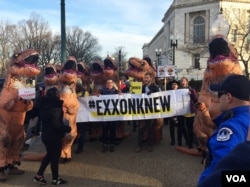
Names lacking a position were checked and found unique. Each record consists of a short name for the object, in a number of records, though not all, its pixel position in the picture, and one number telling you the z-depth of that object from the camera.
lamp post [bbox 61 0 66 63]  6.14
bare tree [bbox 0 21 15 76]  34.68
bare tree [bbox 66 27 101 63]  40.06
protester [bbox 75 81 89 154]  4.99
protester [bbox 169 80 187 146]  5.07
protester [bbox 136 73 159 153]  5.00
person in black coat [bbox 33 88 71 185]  3.57
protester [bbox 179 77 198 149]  4.89
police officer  1.32
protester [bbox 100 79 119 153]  5.04
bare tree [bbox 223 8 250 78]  28.68
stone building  37.44
